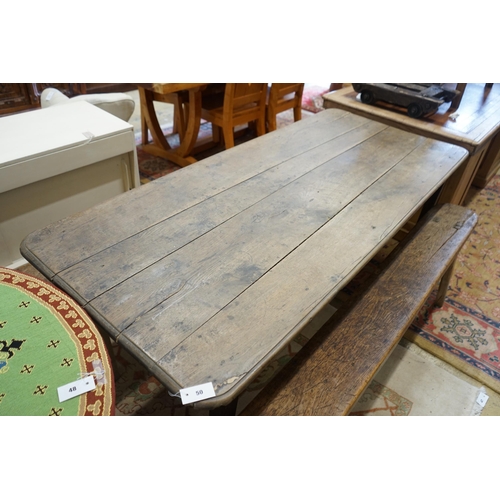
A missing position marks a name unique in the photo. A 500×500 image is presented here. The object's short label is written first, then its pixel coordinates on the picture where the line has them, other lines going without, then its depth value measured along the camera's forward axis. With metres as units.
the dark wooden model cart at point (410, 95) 2.15
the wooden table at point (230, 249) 0.93
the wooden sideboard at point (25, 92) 3.68
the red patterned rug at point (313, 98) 4.20
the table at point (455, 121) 2.04
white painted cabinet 1.68
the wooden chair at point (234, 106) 2.80
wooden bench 1.07
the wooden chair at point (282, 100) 3.20
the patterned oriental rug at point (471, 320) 1.74
